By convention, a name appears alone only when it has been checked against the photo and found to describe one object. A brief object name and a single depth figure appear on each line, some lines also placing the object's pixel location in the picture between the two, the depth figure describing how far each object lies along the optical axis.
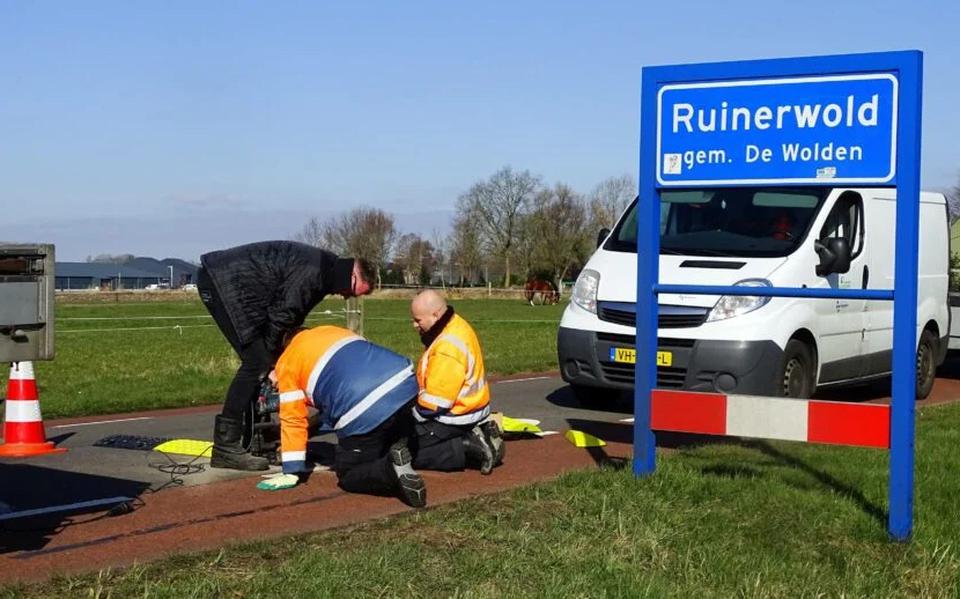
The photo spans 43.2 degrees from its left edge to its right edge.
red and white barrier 6.52
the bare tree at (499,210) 101.12
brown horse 71.88
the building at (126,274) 149.50
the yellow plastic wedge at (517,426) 10.12
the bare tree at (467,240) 101.12
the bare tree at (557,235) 97.25
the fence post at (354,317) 17.88
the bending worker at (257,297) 8.19
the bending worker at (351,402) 7.27
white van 10.59
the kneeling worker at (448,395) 8.09
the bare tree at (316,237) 95.69
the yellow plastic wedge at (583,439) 9.71
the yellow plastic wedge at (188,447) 8.96
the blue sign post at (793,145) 6.37
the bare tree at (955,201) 71.20
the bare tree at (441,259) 108.38
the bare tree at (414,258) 105.06
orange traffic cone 9.24
